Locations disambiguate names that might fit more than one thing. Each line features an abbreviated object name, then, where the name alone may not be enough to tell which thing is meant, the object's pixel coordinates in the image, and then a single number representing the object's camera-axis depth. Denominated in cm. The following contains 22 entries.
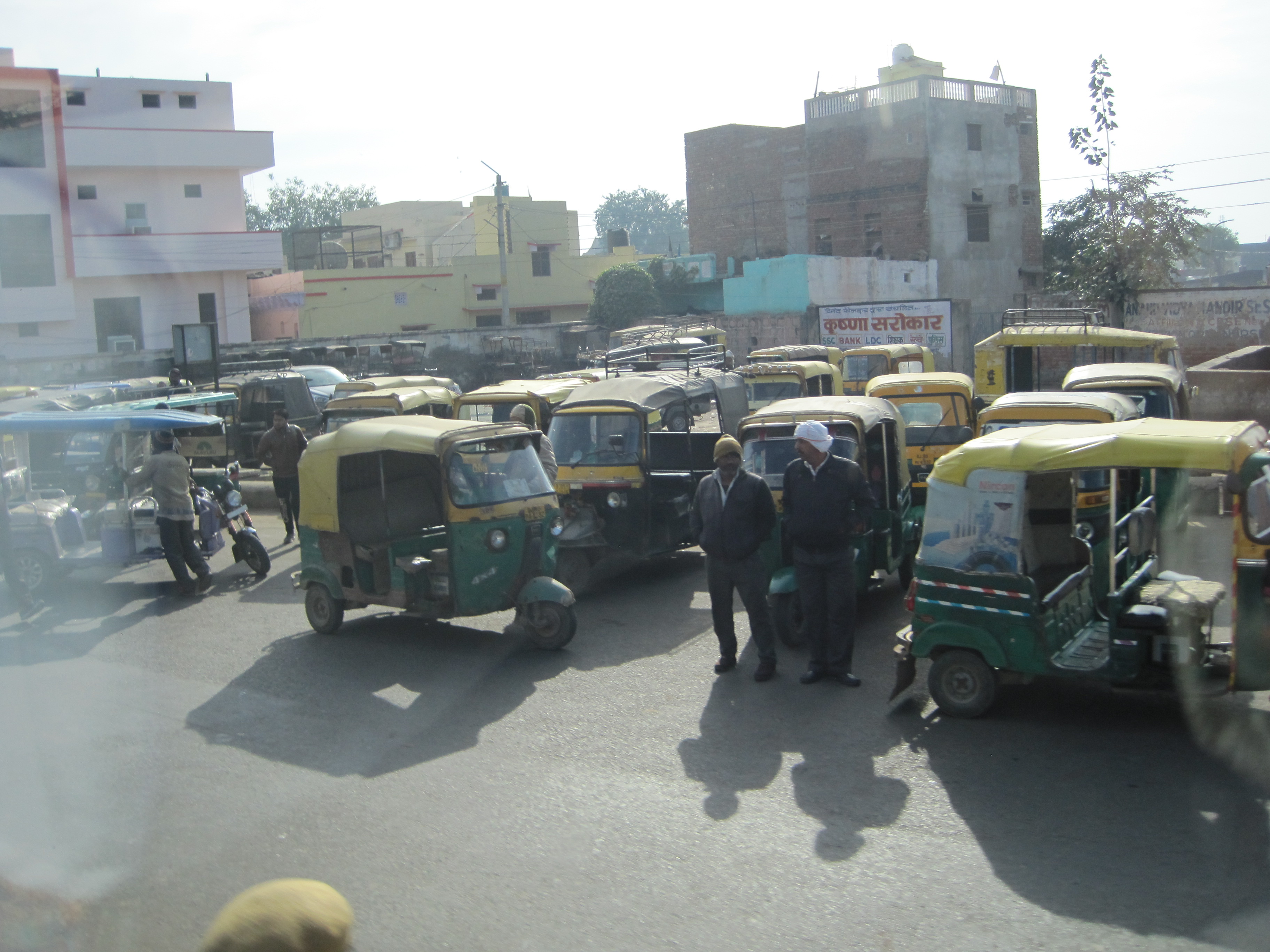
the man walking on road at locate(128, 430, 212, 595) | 1098
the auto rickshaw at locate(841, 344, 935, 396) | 2306
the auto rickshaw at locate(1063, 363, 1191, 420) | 1294
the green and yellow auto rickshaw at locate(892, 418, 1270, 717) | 586
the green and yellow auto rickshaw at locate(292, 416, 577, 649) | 877
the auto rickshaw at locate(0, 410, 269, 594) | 1112
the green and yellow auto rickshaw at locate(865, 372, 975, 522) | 1366
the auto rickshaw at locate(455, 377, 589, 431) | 1404
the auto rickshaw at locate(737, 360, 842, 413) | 1908
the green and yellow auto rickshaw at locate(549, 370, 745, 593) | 1106
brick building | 4422
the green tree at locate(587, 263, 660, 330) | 4562
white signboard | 3256
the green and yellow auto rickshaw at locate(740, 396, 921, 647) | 942
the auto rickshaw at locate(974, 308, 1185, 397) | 1786
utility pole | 4347
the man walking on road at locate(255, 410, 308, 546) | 1322
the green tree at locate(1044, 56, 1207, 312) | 3038
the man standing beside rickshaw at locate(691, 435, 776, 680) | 786
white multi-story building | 3238
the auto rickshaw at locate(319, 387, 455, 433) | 1491
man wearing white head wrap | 754
